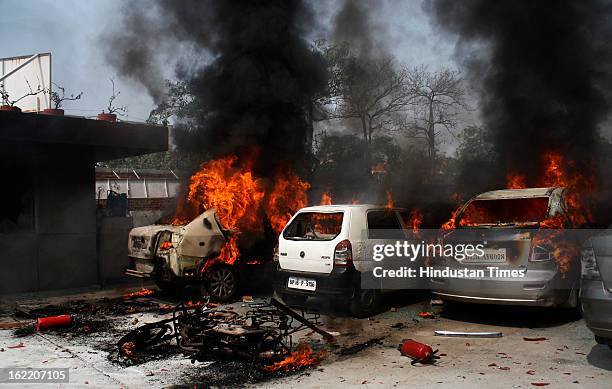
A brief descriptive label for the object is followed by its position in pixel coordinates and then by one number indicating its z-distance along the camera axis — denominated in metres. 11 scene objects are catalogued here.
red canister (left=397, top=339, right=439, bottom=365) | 5.47
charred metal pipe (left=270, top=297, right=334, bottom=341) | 6.10
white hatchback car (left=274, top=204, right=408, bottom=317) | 7.37
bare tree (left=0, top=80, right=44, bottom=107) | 12.98
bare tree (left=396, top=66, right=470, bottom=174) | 23.45
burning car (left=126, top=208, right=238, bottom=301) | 8.95
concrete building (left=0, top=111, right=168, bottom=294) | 10.58
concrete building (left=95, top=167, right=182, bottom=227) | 19.55
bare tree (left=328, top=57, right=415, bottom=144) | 20.70
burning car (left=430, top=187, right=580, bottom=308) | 6.55
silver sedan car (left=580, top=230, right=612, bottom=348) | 4.73
